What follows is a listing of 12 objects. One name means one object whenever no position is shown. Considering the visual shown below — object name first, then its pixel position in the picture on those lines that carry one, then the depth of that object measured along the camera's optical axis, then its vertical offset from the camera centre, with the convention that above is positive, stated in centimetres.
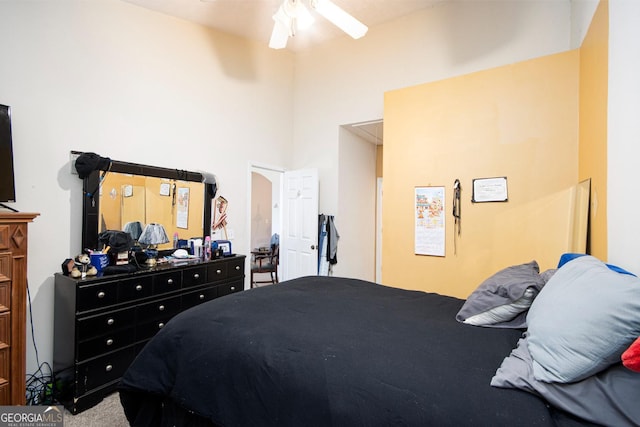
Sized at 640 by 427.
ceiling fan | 217 +153
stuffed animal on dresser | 214 -42
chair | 493 -84
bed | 84 -53
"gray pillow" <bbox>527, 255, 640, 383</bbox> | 79 -32
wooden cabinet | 167 -55
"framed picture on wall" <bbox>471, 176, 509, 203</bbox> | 259 +25
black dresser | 200 -83
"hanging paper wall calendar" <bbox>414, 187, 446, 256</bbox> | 286 -4
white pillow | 133 -44
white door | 406 -14
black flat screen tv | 185 +33
